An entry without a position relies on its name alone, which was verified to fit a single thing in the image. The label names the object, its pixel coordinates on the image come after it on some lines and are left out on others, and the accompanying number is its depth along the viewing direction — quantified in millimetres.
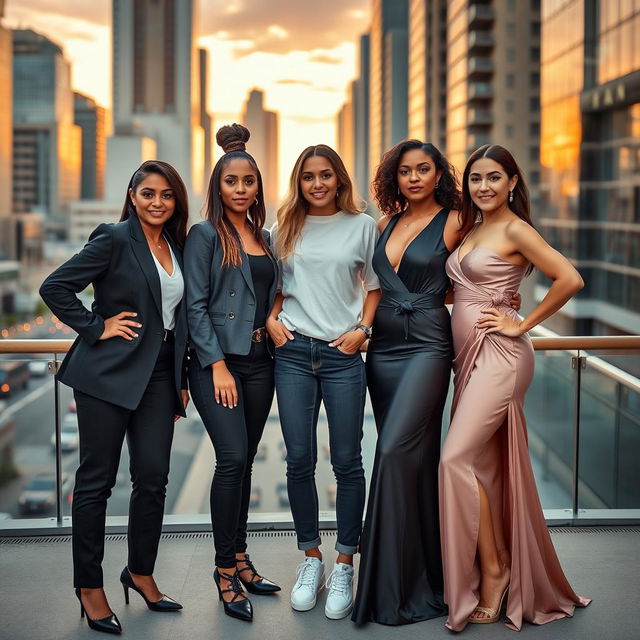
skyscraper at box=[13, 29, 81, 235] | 137000
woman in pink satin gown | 2932
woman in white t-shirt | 3086
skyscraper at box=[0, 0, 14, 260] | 95875
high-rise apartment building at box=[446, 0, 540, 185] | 44812
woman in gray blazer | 2951
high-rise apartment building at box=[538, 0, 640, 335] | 22875
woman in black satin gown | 2971
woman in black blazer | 2828
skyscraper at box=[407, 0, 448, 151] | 59781
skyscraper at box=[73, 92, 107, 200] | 186500
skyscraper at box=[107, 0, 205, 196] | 154500
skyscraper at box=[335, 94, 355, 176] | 183662
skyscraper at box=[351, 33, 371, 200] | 156625
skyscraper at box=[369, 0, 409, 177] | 101125
